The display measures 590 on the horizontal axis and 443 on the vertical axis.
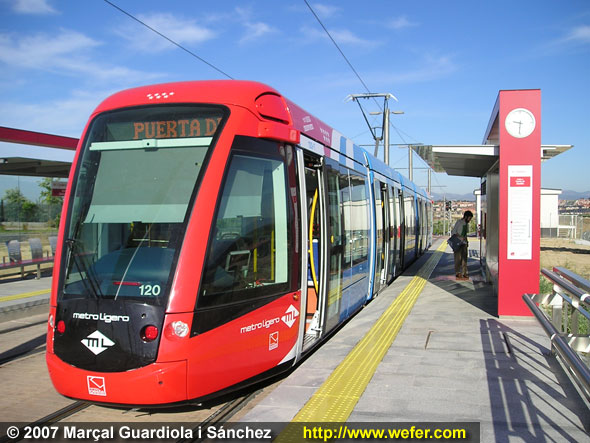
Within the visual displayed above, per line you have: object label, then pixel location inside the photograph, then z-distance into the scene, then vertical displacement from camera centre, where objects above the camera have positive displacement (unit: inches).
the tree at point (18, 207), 647.8 +21.5
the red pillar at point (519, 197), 349.1 +19.3
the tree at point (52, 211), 708.0 +17.9
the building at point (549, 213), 1597.4 +42.6
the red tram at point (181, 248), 182.1 -8.1
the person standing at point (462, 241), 562.6 -14.0
